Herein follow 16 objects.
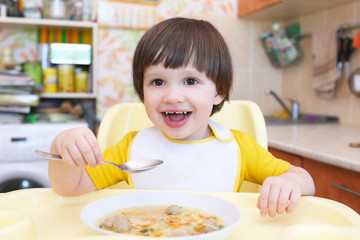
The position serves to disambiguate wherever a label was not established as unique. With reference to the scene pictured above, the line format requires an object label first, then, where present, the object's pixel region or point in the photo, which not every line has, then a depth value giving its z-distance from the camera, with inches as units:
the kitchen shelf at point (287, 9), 87.0
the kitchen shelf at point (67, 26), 94.0
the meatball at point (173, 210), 23.6
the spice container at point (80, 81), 101.7
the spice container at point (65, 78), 100.3
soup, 20.4
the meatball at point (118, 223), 20.3
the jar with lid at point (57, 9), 98.5
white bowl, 21.7
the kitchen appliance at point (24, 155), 78.0
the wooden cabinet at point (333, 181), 49.7
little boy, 31.8
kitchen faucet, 98.2
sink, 89.7
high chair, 43.3
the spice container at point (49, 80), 98.6
